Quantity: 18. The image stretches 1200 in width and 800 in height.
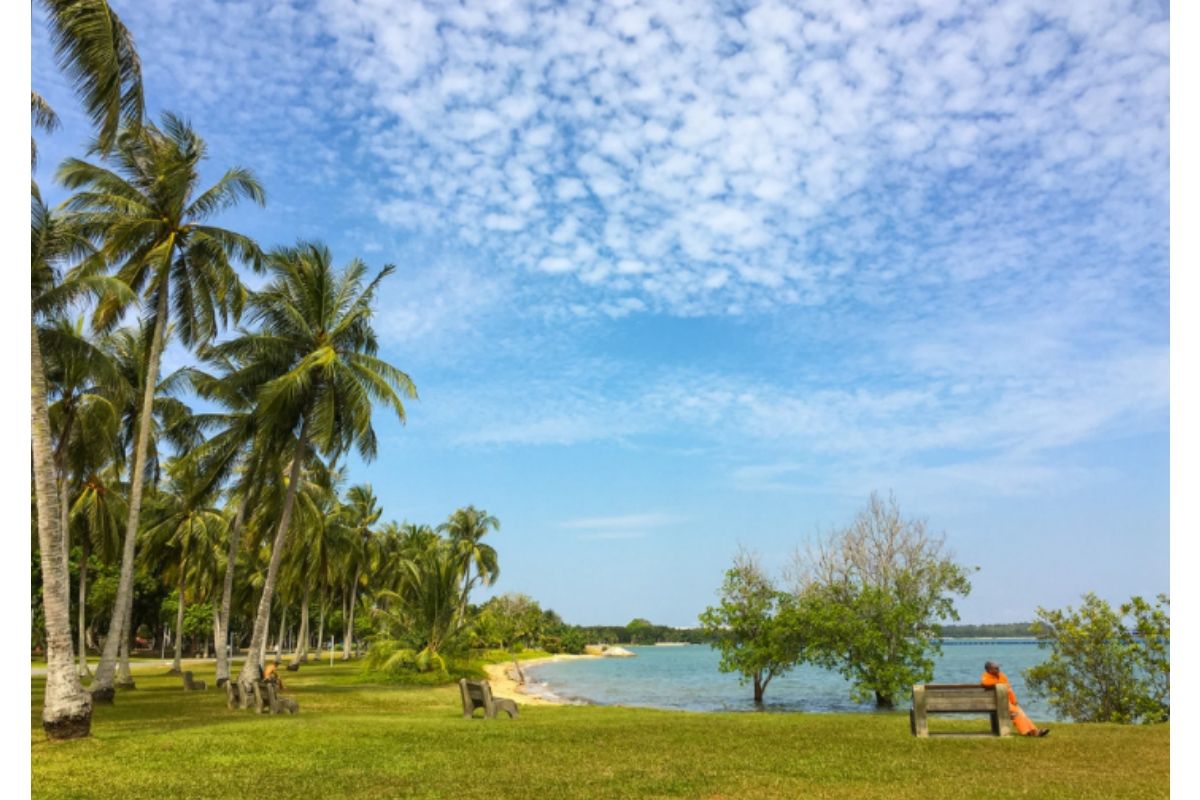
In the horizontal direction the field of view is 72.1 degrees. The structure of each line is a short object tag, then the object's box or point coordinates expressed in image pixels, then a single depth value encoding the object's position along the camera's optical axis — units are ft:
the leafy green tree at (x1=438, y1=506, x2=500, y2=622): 227.20
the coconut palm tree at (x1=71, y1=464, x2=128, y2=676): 104.27
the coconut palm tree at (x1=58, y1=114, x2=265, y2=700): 69.97
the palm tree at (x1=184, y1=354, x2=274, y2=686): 91.45
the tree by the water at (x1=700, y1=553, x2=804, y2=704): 92.53
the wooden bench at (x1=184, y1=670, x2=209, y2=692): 98.02
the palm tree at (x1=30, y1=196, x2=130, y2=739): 49.44
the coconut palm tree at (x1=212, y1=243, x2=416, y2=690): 86.89
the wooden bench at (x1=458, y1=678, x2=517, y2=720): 56.59
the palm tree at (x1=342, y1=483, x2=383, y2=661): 183.70
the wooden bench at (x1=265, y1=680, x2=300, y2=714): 64.39
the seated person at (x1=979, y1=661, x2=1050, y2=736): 43.01
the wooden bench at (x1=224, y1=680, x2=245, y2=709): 70.29
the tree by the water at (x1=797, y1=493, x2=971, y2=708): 86.84
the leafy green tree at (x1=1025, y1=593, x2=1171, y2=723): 63.72
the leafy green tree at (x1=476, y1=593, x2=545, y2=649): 245.04
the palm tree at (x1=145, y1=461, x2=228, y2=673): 124.16
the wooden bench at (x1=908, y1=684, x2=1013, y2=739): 42.14
